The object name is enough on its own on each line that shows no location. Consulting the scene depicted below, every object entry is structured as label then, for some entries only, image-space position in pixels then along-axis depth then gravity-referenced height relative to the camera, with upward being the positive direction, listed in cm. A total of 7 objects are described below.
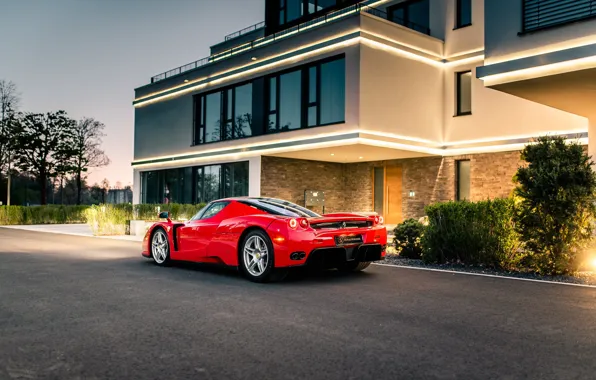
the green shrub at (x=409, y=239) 1142 -58
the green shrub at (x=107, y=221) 1928 -44
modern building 1886 +380
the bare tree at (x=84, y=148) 5359 +629
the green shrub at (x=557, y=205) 873 +16
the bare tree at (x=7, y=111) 4256 +795
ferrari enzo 762 -42
